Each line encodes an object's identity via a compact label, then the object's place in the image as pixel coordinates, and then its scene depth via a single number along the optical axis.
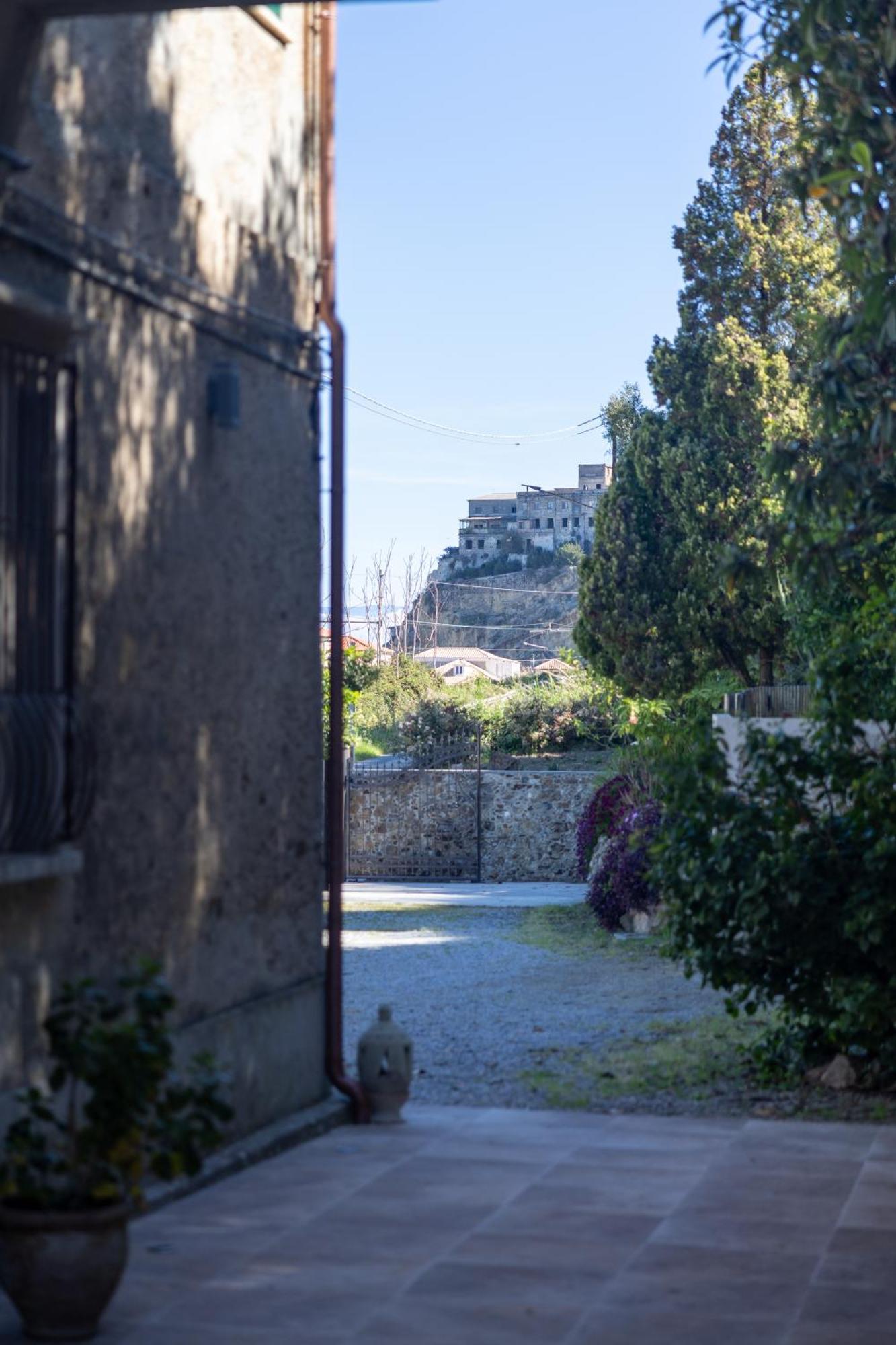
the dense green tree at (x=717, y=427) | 25.81
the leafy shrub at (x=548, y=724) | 32.38
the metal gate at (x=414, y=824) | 26.52
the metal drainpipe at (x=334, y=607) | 7.75
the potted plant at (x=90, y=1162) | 4.43
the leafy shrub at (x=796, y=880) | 8.29
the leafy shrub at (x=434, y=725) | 30.59
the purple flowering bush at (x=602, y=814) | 19.33
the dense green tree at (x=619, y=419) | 41.25
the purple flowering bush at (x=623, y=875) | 17.02
